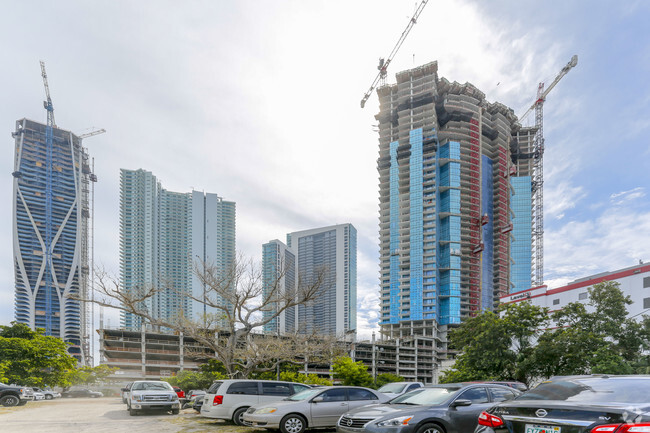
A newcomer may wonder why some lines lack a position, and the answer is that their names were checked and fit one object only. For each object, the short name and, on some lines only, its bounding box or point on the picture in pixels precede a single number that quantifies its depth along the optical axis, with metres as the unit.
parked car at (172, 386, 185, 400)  24.34
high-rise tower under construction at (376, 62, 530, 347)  101.06
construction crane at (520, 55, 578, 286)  128.88
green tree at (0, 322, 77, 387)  35.50
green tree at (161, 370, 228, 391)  41.66
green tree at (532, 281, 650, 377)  26.28
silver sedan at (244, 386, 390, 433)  9.89
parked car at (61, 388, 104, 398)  55.81
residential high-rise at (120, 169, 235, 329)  95.44
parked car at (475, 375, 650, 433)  3.81
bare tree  19.88
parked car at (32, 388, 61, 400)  38.69
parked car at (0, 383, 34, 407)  20.75
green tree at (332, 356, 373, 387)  53.88
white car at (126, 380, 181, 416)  15.80
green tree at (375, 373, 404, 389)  64.06
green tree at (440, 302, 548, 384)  29.16
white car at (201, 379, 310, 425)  12.09
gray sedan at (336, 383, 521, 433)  7.31
